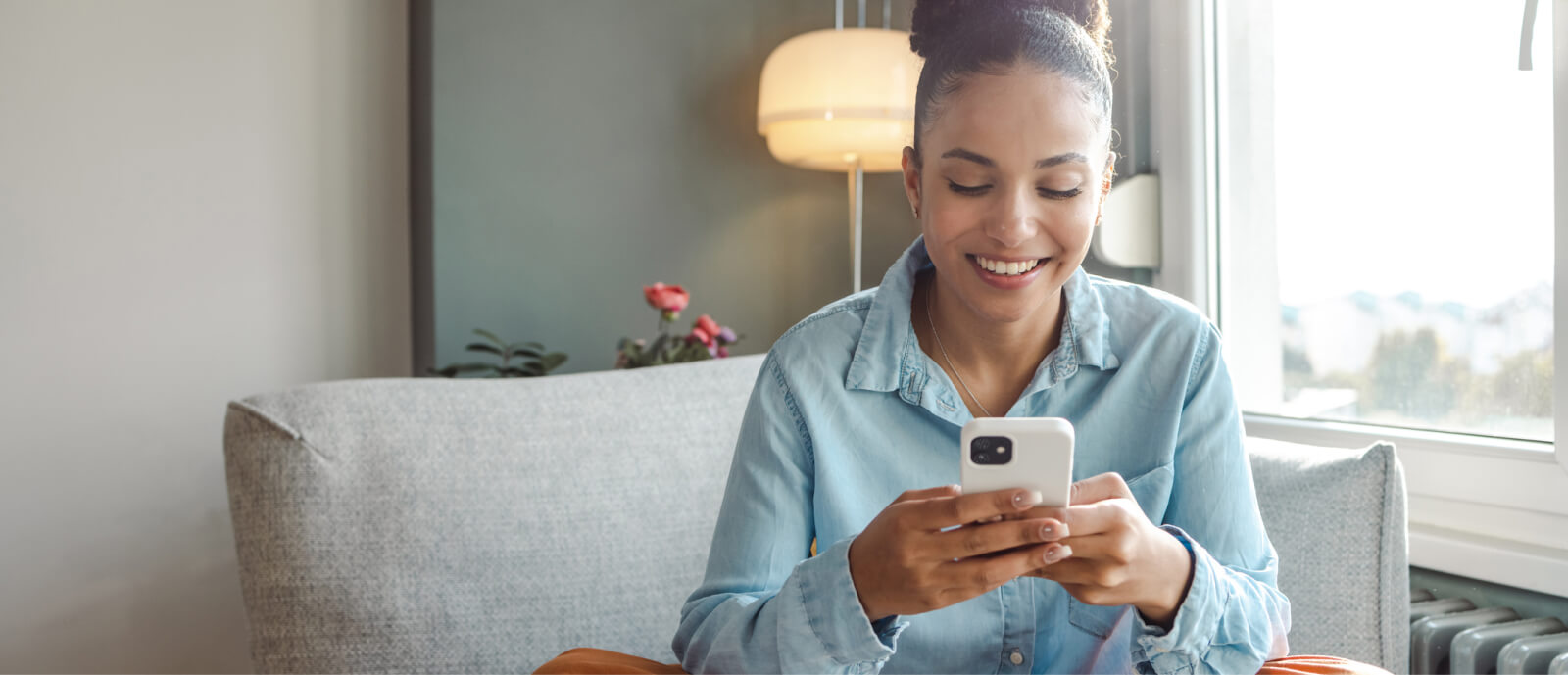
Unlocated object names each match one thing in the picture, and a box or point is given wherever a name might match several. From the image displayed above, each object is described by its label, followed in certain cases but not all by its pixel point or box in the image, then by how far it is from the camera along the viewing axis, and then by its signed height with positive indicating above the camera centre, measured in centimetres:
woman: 65 -8
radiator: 98 -30
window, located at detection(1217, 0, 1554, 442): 115 +14
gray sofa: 99 -19
